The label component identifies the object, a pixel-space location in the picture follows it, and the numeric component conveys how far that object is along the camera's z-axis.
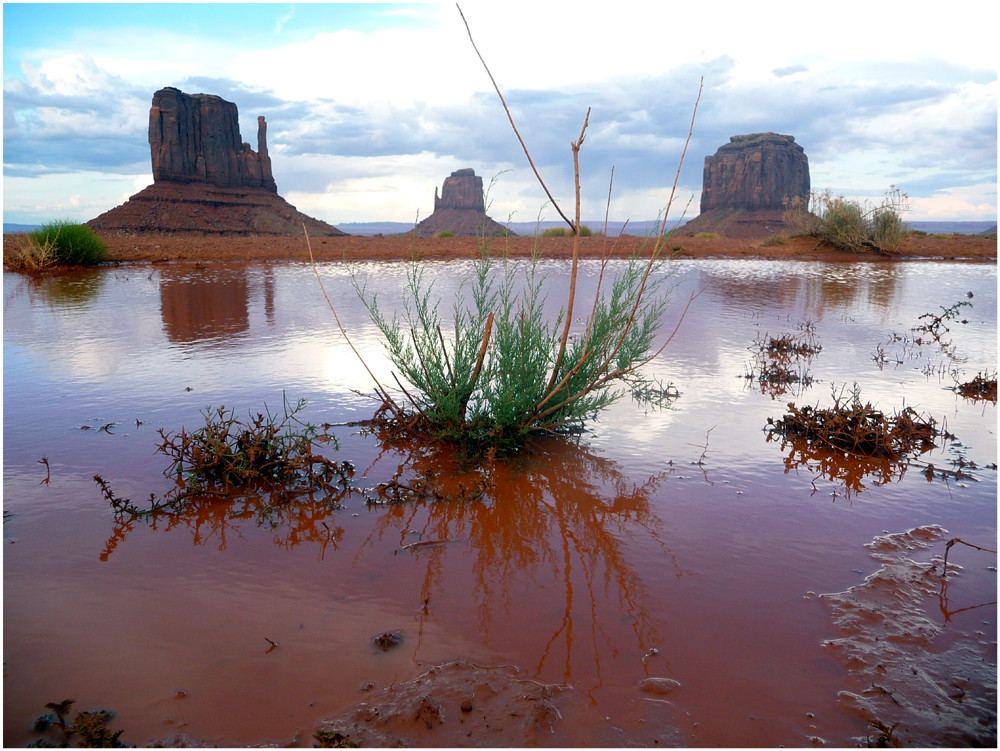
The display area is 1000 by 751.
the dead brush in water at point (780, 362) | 6.76
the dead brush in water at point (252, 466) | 4.16
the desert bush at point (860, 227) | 24.91
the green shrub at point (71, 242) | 18.19
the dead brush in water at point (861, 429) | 4.89
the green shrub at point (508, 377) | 4.89
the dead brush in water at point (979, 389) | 6.41
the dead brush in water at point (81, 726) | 2.19
